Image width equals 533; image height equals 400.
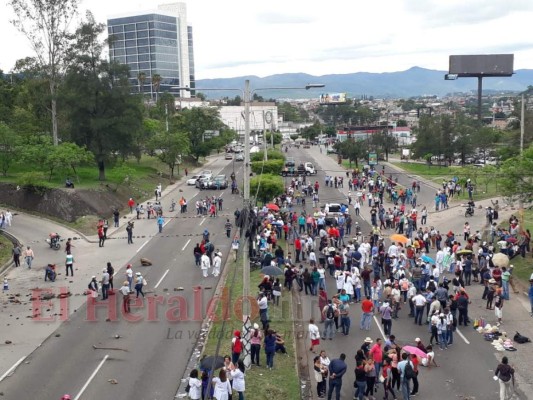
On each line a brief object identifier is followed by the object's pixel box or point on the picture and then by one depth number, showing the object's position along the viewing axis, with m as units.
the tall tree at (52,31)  44.81
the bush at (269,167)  51.47
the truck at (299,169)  65.12
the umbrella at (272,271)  21.52
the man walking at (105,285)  22.98
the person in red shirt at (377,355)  15.08
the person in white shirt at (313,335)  17.00
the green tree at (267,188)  39.75
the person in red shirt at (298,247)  27.66
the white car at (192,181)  57.56
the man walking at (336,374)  14.08
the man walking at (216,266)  26.31
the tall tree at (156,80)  98.81
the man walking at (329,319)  18.14
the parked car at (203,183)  55.06
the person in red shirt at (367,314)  18.48
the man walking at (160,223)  35.84
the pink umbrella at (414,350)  15.09
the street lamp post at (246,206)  16.09
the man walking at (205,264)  25.98
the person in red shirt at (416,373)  14.46
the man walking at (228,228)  34.22
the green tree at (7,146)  42.77
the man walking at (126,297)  21.56
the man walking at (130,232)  32.78
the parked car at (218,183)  55.00
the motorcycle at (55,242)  31.67
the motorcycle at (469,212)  39.03
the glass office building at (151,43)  164.50
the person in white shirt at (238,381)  13.77
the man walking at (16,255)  28.73
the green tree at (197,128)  70.75
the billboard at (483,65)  114.88
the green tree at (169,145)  57.88
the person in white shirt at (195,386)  13.38
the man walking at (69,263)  26.48
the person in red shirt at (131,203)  41.93
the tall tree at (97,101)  43.53
